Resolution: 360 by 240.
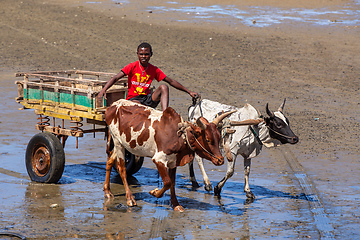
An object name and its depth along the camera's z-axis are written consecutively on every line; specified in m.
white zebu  19.48
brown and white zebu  16.83
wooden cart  19.67
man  18.66
